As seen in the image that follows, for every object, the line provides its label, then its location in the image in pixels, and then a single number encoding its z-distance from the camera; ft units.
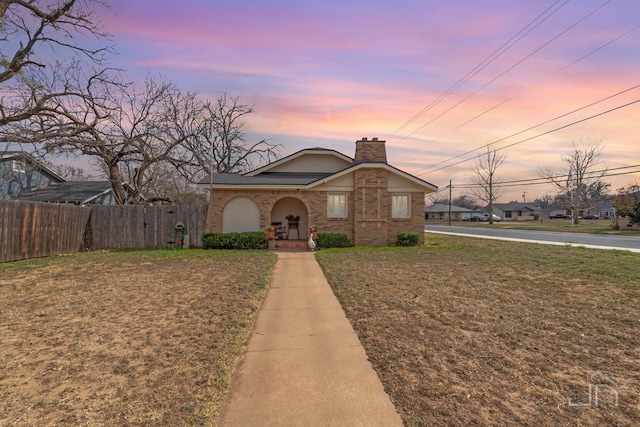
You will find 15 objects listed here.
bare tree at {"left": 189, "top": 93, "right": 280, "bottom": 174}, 107.65
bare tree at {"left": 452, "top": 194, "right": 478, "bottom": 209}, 349.41
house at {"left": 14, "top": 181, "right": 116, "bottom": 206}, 74.90
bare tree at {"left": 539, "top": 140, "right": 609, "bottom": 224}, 158.40
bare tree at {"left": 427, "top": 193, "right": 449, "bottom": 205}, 347.36
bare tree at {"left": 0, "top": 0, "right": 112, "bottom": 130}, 42.74
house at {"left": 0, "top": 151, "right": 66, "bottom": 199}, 57.22
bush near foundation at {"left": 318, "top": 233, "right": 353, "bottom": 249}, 48.16
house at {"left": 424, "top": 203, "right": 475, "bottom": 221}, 287.48
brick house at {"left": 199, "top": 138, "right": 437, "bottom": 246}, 50.08
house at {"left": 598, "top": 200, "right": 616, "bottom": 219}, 255.09
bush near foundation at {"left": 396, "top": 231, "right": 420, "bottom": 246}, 49.60
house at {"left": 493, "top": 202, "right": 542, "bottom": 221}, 305.00
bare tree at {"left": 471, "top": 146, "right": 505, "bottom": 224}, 176.65
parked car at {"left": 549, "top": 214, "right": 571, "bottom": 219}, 258.90
